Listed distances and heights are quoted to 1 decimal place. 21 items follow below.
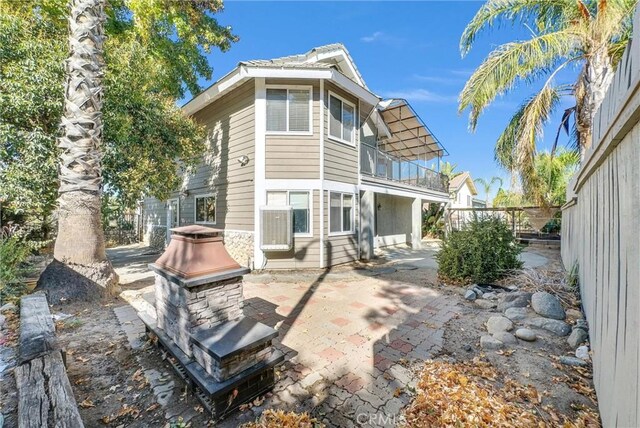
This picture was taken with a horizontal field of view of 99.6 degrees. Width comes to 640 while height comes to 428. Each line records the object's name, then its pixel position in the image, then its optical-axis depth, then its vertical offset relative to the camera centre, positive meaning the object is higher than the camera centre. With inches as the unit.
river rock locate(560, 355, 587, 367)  117.1 -63.1
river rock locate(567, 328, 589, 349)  132.3 -59.6
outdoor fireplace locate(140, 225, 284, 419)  90.8 -43.7
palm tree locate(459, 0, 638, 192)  261.6 +161.2
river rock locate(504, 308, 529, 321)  163.9 -59.7
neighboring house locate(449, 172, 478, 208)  1161.8 +127.8
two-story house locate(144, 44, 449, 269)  315.3 +67.3
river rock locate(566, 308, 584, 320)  161.6 -58.9
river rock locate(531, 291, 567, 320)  162.1 -54.4
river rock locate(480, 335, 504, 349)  135.3 -63.7
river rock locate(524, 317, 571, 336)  146.1 -60.2
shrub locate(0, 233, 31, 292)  192.9 -36.0
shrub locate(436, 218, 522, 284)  242.5 -33.3
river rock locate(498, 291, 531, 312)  181.2 -57.0
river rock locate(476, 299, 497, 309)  191.4 -62.3
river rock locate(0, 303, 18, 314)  171.2 -60.2
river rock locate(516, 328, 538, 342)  139.7 -61.3
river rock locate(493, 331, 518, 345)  139.8 -63.9
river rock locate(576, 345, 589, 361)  120.9 -61.6
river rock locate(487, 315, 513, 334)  151.7 -61.1
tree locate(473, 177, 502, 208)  1213.3 +156.9
